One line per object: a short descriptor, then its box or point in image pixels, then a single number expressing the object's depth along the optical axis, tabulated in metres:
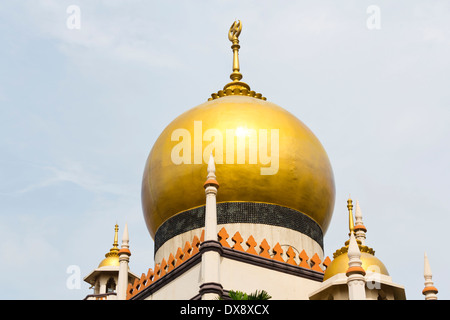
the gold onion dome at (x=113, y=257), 29.00
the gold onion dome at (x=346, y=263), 19.86
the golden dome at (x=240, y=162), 22.64
